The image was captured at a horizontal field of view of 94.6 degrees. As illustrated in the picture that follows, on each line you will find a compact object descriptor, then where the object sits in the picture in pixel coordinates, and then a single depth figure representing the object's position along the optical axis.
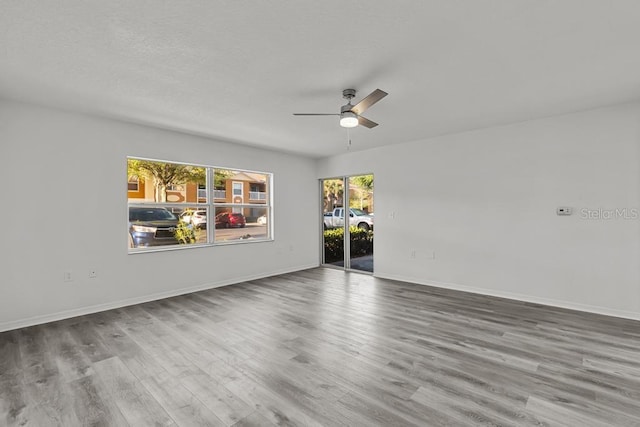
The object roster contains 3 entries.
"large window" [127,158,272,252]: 4.40
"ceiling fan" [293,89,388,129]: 2.90
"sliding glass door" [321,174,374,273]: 6.26
